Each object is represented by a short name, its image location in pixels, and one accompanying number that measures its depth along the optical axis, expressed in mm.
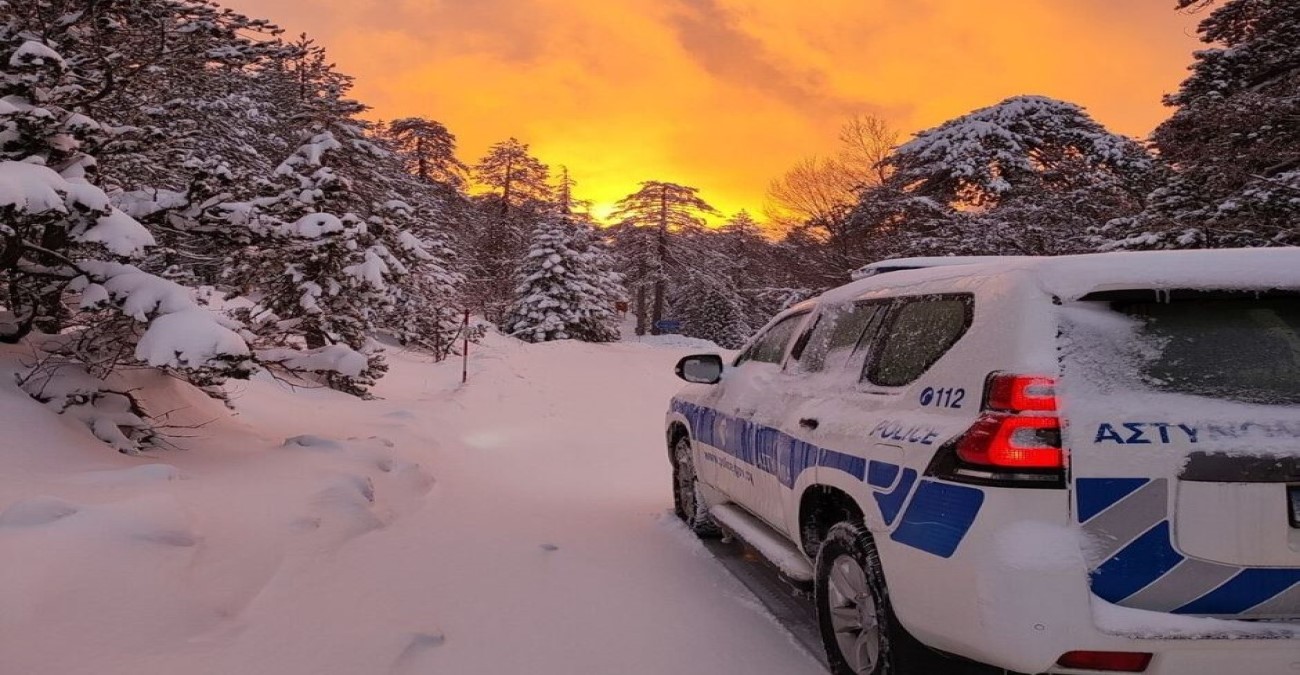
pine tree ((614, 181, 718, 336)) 44469
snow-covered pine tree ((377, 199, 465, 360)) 17984
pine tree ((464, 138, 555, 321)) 47062
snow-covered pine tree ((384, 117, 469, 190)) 43031
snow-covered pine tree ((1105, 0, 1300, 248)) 10625
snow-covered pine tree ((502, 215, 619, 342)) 34656
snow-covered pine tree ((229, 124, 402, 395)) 12953
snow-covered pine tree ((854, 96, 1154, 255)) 21906
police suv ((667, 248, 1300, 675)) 2209
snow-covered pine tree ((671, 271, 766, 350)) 54359
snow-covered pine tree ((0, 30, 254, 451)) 4867
